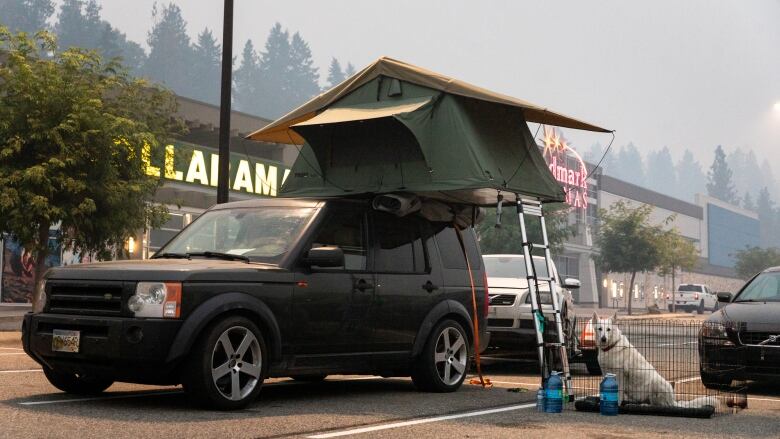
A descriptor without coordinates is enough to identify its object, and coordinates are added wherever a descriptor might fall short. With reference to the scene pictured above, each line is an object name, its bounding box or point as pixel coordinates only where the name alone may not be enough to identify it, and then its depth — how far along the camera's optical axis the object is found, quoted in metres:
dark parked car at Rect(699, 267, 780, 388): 10.93
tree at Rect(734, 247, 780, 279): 106.37
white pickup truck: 68.12
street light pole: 17.17
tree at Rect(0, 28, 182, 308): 20.38
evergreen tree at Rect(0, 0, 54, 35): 163.12
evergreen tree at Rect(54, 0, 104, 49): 170.95
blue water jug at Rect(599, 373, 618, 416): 8.91
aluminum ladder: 9.84
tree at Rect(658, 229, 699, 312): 65.44
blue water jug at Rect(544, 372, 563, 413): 9.06
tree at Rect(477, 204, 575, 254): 56.69
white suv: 13.81
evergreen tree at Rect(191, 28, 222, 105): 191.12
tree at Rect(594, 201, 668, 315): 65.12
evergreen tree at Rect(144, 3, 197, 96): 186.75
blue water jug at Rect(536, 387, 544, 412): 9.17
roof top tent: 10.27
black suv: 8.13
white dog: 9.28
